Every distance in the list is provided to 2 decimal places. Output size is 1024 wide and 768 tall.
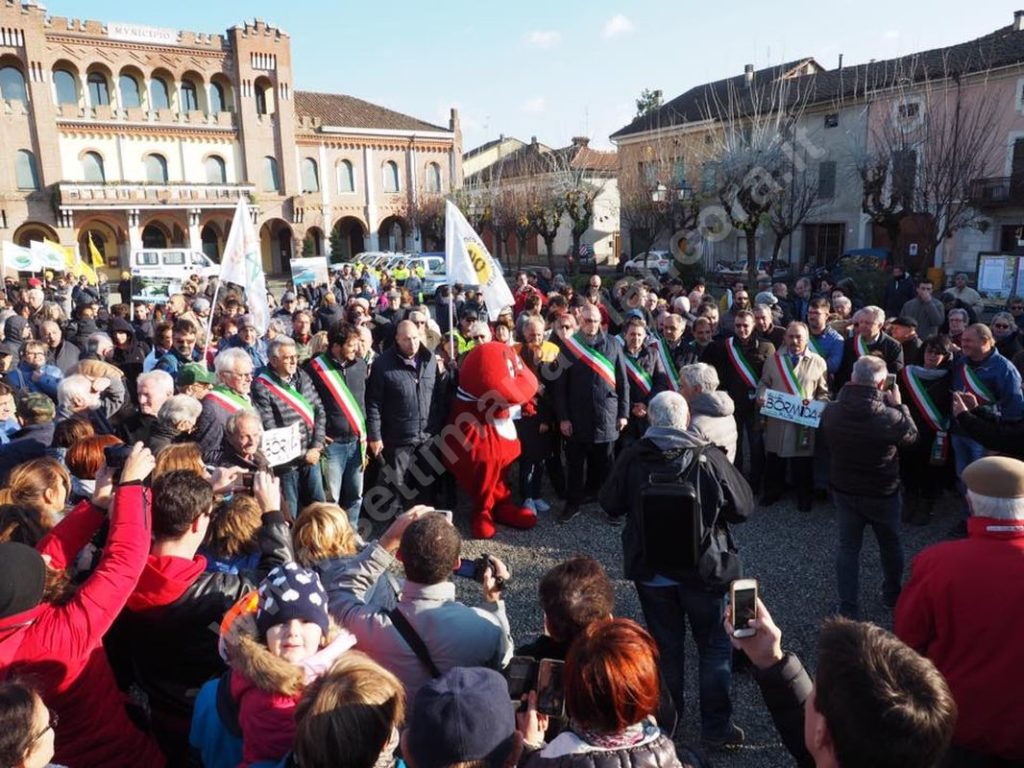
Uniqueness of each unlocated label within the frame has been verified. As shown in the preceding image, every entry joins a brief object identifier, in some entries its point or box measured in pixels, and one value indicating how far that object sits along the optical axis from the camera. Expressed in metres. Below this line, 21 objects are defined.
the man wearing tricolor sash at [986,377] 5.48
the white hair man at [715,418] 3.97
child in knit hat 2.12
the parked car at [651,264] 28.34
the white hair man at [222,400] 4.74
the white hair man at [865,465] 4.27
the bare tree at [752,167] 20.45
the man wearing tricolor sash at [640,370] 6.56
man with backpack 3.23
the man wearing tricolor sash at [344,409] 5.79
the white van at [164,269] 25.06
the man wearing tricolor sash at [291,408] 5.27
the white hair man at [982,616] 2.31
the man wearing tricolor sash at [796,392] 6.15
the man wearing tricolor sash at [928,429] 5.88
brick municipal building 34.59
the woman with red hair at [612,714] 1.80
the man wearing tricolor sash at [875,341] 6.33
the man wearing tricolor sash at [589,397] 6.29
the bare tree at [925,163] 17.78
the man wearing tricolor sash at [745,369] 6.57
